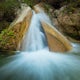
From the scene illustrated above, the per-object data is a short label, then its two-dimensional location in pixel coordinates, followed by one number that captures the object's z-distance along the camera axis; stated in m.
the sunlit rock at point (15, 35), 4.19
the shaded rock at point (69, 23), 5.38
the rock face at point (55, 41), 4.14
